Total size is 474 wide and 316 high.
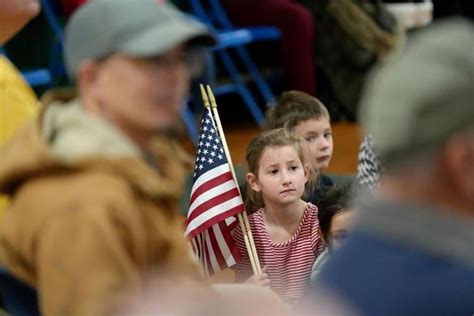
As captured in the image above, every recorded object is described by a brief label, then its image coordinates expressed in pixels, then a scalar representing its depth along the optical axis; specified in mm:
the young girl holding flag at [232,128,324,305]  6105
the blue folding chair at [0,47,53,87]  9398
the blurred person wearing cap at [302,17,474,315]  2650
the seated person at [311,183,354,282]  5543
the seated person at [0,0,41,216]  3902
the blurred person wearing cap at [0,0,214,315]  2666
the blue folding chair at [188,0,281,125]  11293
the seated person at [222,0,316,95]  11531
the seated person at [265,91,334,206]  6765
